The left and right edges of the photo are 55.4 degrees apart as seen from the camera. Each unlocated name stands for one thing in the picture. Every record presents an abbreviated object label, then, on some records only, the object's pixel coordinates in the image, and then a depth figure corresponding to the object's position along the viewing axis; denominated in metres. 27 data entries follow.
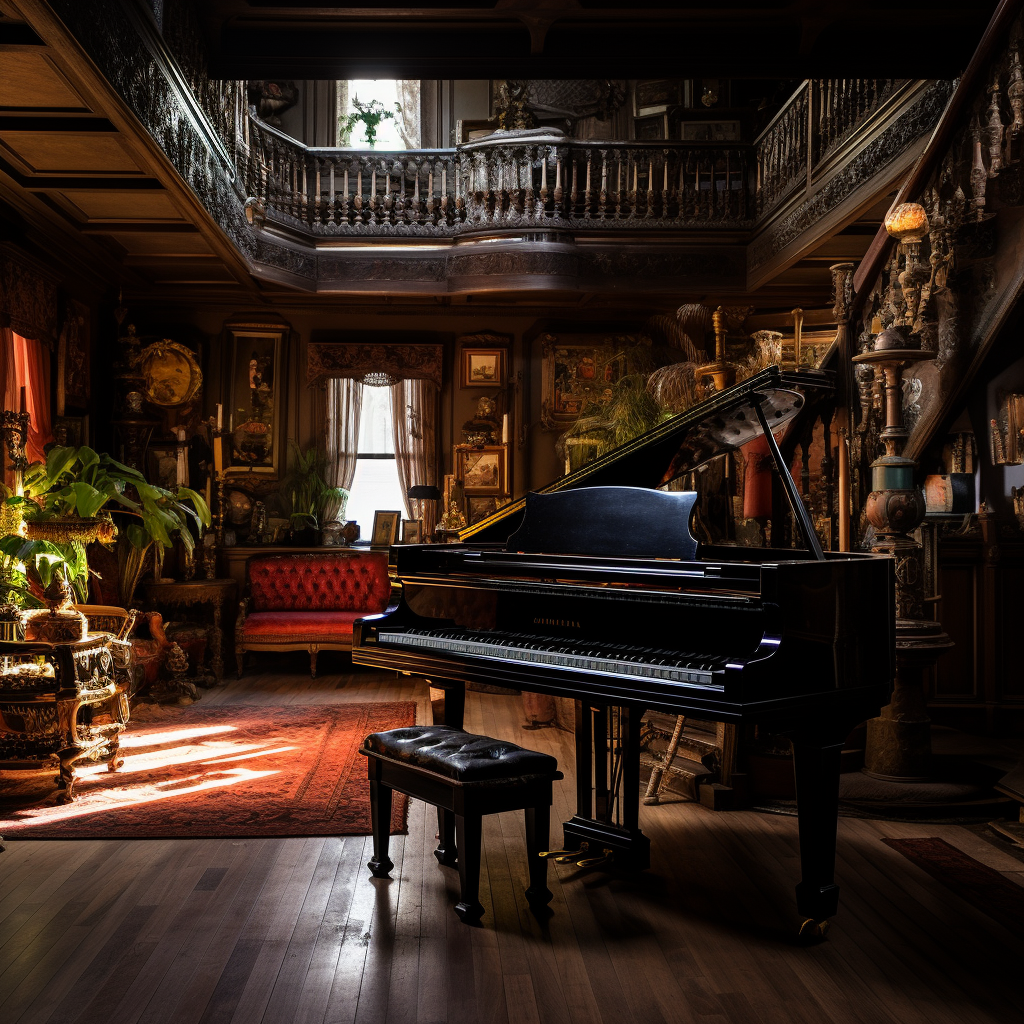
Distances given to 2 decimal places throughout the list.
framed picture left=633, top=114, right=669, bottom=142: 10.31
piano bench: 3.05
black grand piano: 2.88
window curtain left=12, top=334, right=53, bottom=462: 6.74
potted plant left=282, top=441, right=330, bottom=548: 9.09
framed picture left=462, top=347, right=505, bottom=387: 9.35
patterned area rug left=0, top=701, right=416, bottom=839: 4.24
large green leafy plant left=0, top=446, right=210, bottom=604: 5.44
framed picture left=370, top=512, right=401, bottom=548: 9.09
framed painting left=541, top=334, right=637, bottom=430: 9.30
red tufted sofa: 8.73
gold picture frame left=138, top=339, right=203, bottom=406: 8.66
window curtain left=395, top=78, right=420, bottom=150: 10.09
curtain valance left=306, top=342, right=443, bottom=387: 9.23
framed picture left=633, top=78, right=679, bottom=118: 10.27
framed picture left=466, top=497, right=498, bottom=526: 9.46
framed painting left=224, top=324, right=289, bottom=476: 9.20
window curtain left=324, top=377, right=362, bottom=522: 9.38
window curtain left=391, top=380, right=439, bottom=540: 9.38
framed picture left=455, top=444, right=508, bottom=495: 9.41
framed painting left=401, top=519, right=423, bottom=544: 9.19
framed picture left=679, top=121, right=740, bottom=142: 10.30
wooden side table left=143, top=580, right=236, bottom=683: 8.00
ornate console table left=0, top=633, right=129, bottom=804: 4.71
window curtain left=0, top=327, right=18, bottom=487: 6.32
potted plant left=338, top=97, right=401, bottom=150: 9.73
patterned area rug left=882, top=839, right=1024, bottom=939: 3.24
